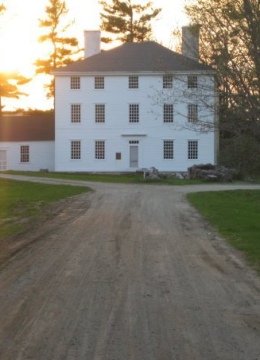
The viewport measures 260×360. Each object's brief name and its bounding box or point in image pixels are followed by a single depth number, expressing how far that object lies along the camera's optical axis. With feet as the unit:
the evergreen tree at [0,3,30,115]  230.68
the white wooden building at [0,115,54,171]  194.18
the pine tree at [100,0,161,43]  232.53
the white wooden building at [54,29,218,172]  179.42
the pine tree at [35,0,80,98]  238.48
